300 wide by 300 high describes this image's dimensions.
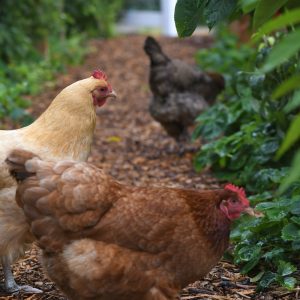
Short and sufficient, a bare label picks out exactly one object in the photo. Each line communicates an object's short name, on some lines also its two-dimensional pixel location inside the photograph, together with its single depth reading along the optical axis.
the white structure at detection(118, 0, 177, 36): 22.40
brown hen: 2.99
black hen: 7.48
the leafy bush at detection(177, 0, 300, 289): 2.81
